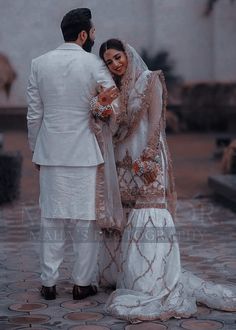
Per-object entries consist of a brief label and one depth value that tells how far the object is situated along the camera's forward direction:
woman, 4.21
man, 4.29
